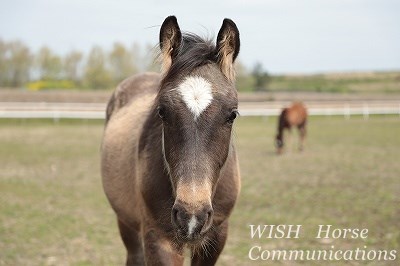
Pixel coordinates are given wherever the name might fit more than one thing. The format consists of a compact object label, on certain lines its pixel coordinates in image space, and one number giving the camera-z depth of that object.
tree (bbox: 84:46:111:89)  39.88
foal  2.72
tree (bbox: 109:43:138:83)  40.72
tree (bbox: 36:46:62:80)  45.78
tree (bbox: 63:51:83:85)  47.09
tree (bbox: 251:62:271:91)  43.62
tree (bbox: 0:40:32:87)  46.53
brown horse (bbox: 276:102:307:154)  17.86
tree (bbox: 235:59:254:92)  42.15
